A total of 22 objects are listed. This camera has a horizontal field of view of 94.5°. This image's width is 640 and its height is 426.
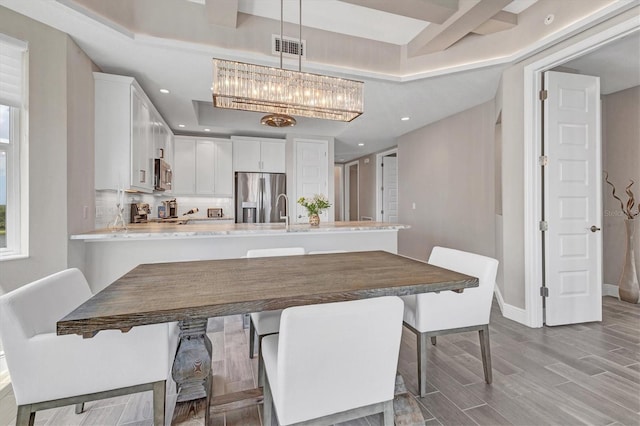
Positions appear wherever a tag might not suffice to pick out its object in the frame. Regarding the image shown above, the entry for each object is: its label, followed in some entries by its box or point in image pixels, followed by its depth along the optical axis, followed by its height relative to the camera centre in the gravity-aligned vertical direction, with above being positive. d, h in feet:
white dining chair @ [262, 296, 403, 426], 3.28 -1.76
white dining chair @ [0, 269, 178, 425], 3.61 -1.91
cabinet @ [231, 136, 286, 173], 18.16 +3.57
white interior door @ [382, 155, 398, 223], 23.58 +1.79
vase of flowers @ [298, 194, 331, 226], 10.77 +0.13
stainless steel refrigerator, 18.08 +0.91
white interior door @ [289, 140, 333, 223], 18.58 +2.52
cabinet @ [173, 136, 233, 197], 17.47 +2.72
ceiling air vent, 9.29 +5.25
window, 7.04 +1.63
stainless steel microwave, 12.15 +1.58
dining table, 3.51 -1.16
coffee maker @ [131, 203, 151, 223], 13.02 -0.02
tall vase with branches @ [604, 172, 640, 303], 11.13 -2.17
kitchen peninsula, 8.71 -1.01
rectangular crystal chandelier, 6.98 +3.00
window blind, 6.97 +3.39
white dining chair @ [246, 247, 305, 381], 5.97 -2.27
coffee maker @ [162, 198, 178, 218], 16.87 +0.23
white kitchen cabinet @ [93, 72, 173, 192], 9.41 +2.61
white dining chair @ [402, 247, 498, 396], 5.85 -2.06
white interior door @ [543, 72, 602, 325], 9.12 +0.36
